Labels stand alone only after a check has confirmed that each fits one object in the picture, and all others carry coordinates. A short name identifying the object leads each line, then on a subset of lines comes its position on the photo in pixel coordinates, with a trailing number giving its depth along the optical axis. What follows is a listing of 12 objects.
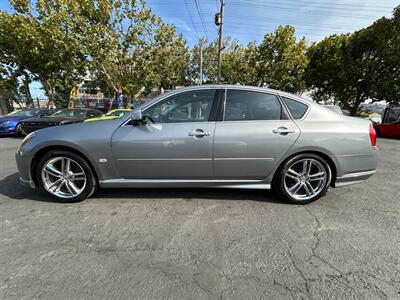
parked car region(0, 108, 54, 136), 9.76
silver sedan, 2.98
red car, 11.99
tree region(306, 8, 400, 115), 16.83
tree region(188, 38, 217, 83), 31.00
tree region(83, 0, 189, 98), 14.76
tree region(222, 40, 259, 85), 22.38
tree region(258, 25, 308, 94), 19.61
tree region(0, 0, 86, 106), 14.23
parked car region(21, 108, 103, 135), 8.95
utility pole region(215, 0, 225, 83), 13.90
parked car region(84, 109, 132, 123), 8.92
